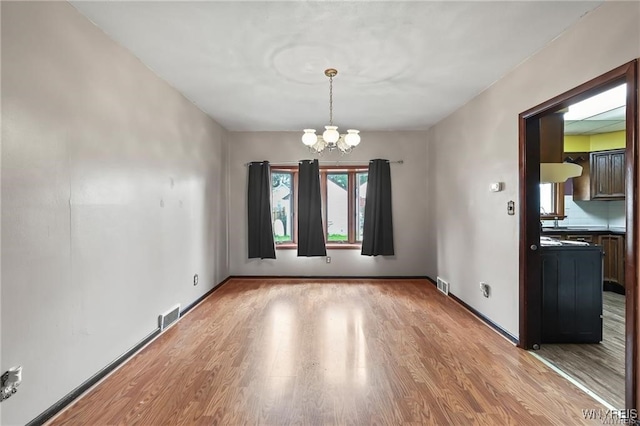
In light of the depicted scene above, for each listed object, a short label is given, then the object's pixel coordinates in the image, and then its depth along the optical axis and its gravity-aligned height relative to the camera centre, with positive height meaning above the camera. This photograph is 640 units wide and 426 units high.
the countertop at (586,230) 4.57 -0.35
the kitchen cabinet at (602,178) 4.56 +0.49
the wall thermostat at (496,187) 3.00 +0.23
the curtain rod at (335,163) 5.19 +0.83
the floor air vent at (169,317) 3.01 -1.14
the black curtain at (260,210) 5.11 +0.00
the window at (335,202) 5.36 +0.14
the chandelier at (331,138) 2.91 +0.75
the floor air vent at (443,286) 4.34 -1.17
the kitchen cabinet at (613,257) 4.37 -0.75
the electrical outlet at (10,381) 1.52 -0.90
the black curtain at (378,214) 5.10 -0.08
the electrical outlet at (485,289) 3.25 -0.90
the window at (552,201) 5.02 +0.12
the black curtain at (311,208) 5.13 +0.03
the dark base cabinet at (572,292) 2.75 -0.79
